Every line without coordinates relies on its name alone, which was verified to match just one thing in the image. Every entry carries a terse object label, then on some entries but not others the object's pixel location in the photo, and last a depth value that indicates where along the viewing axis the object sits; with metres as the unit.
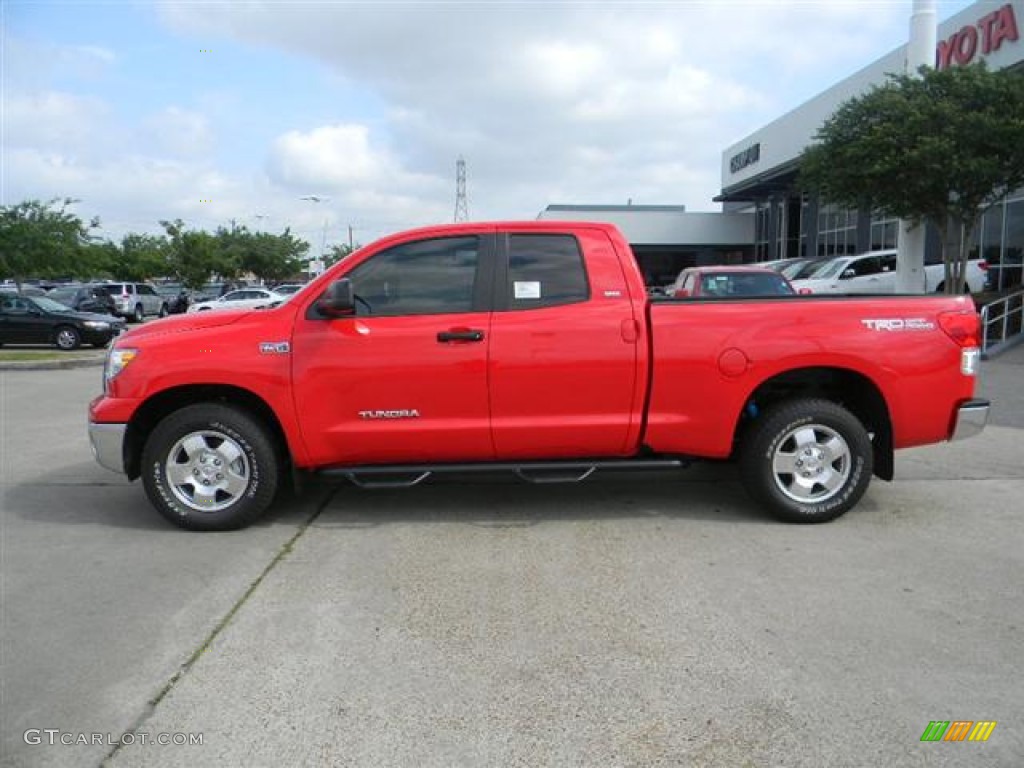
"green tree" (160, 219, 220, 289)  55.28
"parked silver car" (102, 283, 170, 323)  33.00
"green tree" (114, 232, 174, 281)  62.97
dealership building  21.05
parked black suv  29.39
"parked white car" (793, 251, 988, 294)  20.91
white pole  17.94
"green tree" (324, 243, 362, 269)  100.96
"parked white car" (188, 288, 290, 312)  29.73
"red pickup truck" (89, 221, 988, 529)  5.02
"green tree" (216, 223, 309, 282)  70.56
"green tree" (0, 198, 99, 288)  28.83
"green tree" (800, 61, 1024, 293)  16.41
